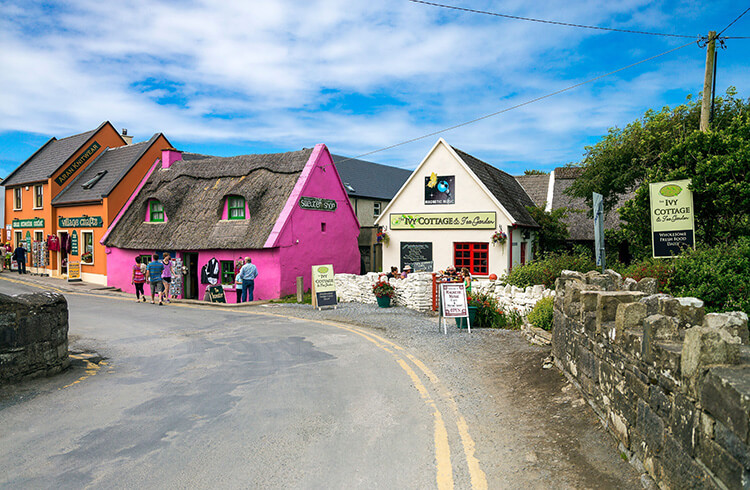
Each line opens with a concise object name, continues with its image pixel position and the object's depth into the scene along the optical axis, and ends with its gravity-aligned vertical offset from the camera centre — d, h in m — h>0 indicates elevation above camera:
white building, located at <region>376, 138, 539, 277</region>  24.33 +1.31
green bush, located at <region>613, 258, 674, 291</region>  13.54 -0.81
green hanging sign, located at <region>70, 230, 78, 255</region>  31.45 +0.66
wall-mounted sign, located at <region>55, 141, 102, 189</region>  33.16 +6.13
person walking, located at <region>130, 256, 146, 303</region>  20.41 -0.99
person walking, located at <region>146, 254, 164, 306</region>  19.66 -0.89
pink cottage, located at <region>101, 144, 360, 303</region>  22.97 +1.39
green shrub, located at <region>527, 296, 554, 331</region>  10.71 -1.57
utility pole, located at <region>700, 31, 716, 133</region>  16.53 +5.42
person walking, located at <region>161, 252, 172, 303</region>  20.04 -0.97
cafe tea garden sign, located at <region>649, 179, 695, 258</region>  15.20 +0.75
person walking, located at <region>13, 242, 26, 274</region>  33.09 -0.17
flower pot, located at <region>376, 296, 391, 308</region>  18.16 -1.97
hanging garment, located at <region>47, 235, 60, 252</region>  32.28 +0.71
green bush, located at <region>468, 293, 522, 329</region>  13.78 -1.99
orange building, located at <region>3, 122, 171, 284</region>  29.95 +3.94
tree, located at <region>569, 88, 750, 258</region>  14.93 +2.51
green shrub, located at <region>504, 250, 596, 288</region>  15.96 -0.86
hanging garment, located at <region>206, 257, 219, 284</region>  23.88 -0.99
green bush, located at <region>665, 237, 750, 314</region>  12.73 -0.99
